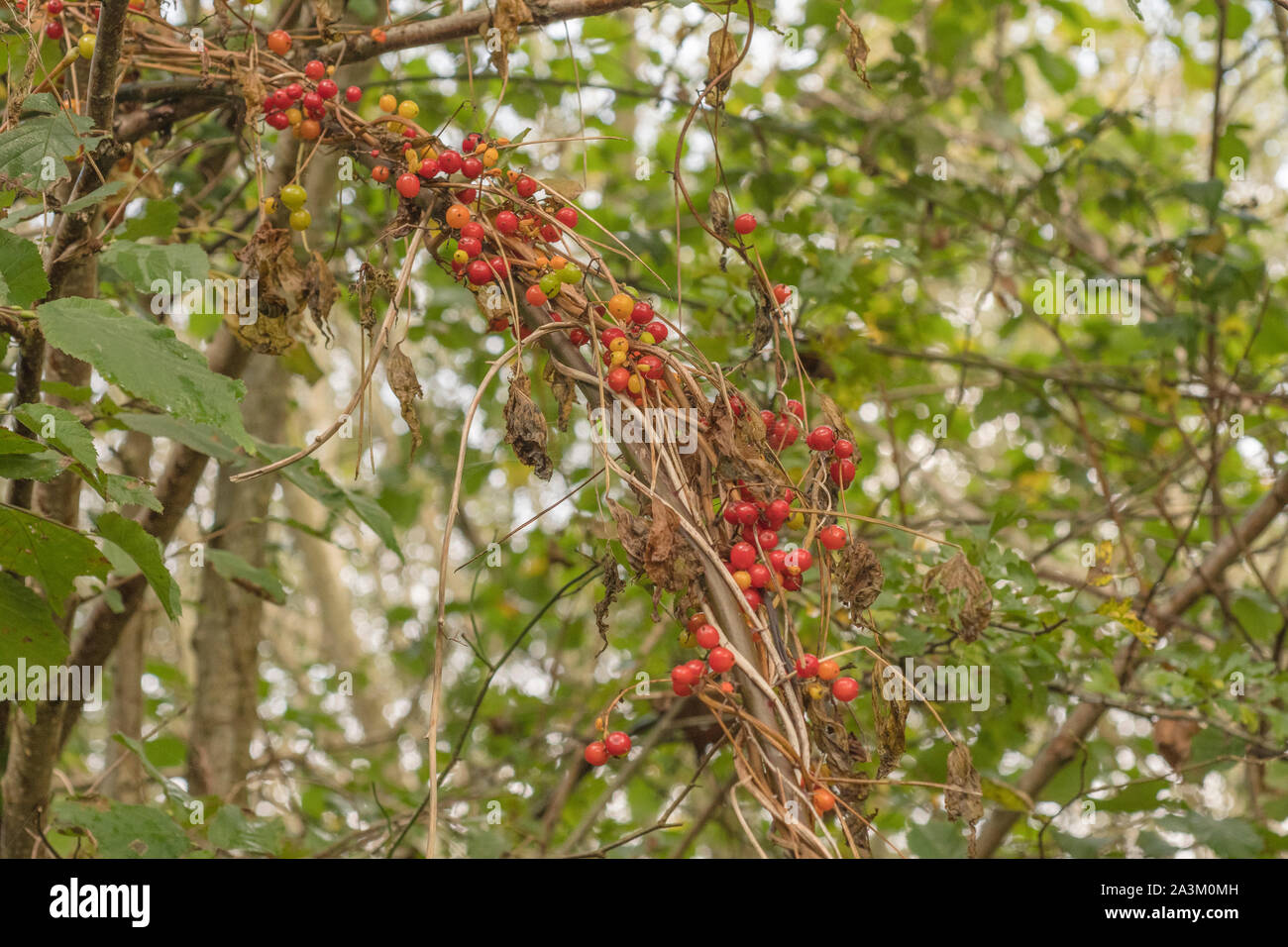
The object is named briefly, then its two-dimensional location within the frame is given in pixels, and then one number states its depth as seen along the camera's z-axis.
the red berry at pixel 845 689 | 1.49
